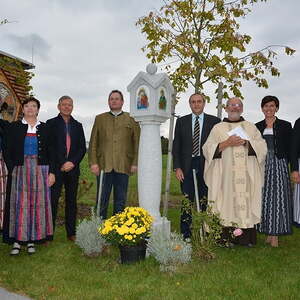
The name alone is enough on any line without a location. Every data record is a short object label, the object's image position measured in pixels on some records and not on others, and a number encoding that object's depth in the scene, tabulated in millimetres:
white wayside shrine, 5355
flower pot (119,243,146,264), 4938
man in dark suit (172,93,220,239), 5703
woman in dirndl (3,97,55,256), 5398
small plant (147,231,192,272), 4680
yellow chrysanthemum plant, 4883
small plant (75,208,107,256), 5285
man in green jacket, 5906
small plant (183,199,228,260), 5047
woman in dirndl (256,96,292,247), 5715
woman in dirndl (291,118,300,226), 5590
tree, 9359
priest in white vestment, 5516
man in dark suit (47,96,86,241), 5953
